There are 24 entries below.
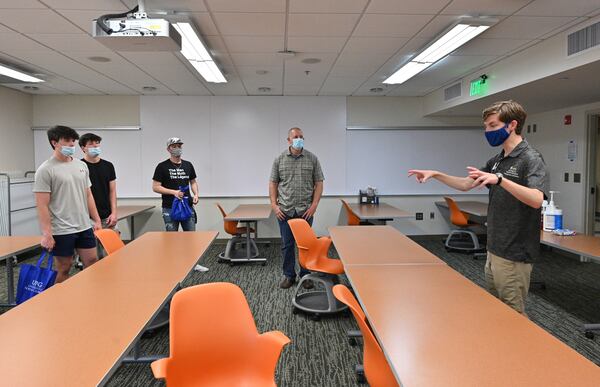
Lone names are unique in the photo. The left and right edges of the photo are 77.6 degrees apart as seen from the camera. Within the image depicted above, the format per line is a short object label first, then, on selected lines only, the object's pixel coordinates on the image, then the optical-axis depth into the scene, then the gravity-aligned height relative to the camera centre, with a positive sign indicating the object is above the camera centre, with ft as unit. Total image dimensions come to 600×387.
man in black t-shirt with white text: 14.62 -0.12
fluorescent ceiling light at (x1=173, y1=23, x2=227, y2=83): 10.61 +4.29
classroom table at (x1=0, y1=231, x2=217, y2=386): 4.06 -2.01
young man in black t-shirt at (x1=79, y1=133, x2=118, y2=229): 12.09 -0.06
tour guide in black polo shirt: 6.24 -0.56
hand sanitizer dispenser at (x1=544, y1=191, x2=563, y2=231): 12.81 -1.46
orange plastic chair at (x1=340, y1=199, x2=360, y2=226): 19.43 -2.09
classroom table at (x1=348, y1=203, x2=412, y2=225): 17.75 -1.74
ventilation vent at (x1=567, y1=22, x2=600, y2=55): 9.77 +3.76
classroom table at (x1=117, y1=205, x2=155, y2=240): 18.11 -1.69
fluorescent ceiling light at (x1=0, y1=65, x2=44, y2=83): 14.56 +4.33
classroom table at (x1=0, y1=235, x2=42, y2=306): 9.68 -1.85
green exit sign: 15.14 +3.76
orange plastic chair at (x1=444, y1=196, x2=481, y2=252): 19.50 -2.53
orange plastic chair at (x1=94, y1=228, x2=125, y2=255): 9.52 -1.59
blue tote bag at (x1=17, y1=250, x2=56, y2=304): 7.47 -2.05
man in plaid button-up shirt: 13.32 -0.26
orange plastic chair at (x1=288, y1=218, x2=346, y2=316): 11.33 -2.63
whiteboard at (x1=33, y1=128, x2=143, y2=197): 21.33 +1.51
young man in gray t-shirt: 9.16 -0.62
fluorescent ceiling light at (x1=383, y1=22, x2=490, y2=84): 10.46 +4.26
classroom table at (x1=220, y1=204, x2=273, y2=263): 17.13 -1.81
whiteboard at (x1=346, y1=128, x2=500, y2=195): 22.33 +1.35
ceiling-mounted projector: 8.29 +3.33
